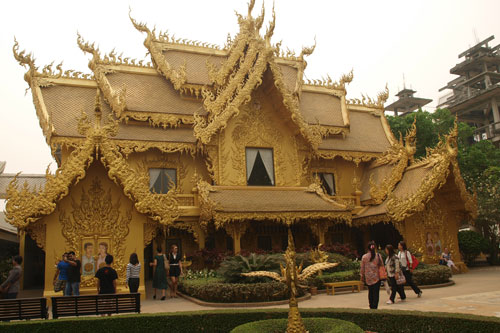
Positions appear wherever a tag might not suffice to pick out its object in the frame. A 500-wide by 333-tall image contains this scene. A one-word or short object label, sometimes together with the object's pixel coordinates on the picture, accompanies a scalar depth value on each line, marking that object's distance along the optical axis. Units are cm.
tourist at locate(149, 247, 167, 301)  1041
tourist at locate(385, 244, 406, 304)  852
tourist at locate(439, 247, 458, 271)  1405
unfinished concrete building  3853
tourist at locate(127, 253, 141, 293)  909
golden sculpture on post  451
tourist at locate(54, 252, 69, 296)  869
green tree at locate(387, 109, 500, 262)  1756
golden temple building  1387
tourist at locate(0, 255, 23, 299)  762
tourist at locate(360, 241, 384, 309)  748
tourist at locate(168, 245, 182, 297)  1105
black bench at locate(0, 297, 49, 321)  655
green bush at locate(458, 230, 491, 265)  1695
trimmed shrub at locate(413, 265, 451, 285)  1079
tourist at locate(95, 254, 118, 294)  736
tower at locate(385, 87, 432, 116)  5821
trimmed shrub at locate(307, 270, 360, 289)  1083
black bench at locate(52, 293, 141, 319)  664
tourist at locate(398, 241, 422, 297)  904
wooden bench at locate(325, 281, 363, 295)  1041
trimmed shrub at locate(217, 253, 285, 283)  985
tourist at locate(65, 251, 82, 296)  864
